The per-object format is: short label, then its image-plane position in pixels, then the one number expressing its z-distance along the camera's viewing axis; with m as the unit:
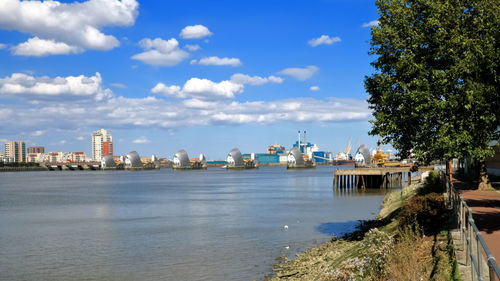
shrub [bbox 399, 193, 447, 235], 20.11
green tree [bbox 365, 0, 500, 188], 18.38
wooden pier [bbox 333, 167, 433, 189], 81.38
